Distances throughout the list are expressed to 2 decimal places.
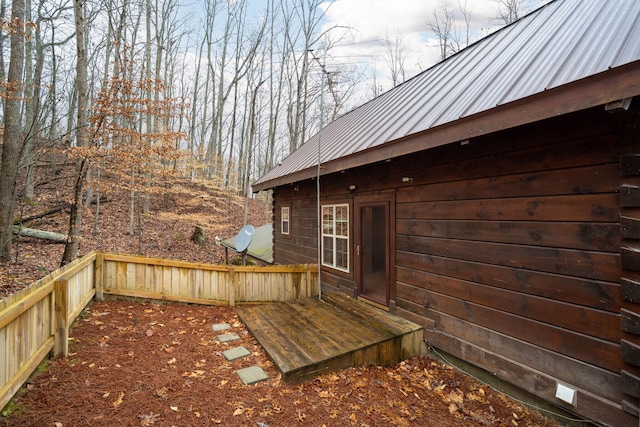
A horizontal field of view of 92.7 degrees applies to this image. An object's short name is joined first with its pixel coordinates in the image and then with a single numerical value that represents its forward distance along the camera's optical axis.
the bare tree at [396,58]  19.38
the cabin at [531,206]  2.36
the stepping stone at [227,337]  4.25
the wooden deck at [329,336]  3.47
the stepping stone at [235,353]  3.73
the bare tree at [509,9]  15.11
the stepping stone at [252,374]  3.23
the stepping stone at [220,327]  4.60
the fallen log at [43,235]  8.56
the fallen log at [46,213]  9.27
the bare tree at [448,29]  16.70
